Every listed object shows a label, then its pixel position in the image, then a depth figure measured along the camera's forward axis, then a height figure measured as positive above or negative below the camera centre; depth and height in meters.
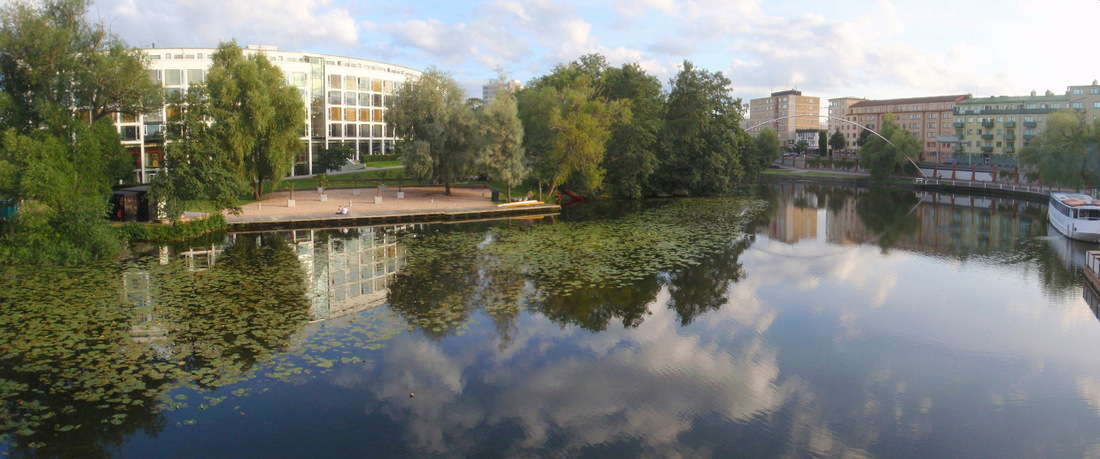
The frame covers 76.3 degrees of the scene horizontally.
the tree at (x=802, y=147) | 128.88 +7.07
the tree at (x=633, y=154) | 46.94 +2.17
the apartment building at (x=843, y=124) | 124.90 +13.18
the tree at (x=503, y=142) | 38.31 +2.45
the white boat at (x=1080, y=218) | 28.33 -1.42
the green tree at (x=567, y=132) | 41.19 +3.26
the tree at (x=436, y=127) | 38.84 +3.35
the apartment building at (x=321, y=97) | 47.94 +8.17
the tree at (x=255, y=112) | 32.34 +3.55
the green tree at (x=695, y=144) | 51.22 +3.06
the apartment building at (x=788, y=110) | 163.75 +18.09
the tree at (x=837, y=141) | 112.38 +7.06
